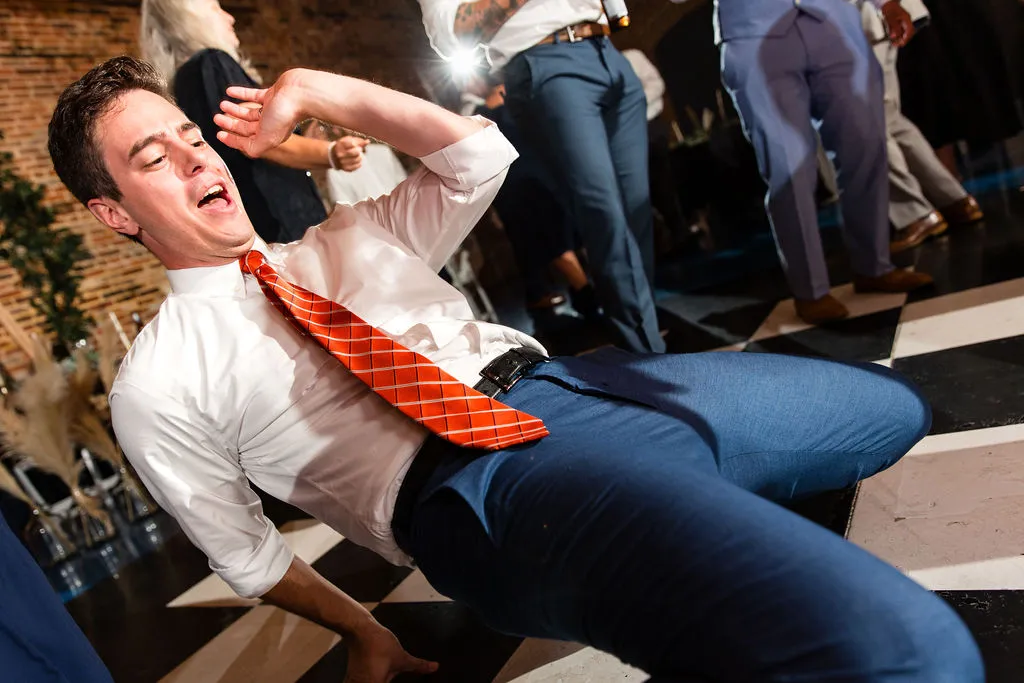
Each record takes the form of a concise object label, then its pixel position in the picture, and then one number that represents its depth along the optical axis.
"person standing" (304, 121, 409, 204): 2.23
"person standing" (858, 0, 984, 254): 2.31
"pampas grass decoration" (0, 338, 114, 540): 2.26
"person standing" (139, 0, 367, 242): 1.74
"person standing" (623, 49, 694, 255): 2.35
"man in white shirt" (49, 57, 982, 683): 0.75
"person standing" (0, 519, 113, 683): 0.85
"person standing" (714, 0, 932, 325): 1.87
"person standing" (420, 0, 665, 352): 1.79
